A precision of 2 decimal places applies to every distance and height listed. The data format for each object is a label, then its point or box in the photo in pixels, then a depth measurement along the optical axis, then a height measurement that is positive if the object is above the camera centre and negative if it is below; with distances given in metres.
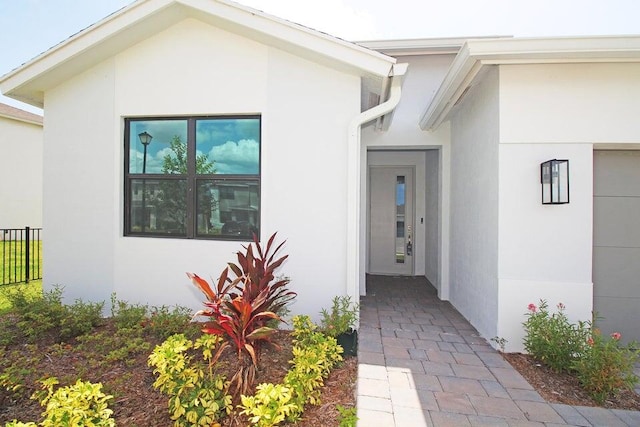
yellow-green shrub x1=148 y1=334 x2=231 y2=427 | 2.29 -1.38
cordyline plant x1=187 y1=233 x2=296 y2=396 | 2.72 -0.91
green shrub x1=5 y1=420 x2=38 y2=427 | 1.79 -1.22
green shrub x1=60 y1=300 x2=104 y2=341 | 3.77 -1.33
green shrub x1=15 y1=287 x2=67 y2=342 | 3.73 -1.26
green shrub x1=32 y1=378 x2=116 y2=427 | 1.94 -1.25
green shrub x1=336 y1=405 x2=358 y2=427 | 2.22 -1.49
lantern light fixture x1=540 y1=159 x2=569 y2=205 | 3.44 +0.38
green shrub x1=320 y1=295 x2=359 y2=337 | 3.49 -1.20
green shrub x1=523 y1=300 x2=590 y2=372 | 3.16 -1.26
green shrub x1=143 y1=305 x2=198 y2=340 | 3.70 -1.34
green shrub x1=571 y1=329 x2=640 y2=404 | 2.76 -1.36
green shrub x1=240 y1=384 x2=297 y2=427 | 2.06 -1.30
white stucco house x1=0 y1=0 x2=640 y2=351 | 3.61 +0.78
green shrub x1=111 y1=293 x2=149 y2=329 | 3.93 -1.31
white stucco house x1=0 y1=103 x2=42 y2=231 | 12.44 +1.78
